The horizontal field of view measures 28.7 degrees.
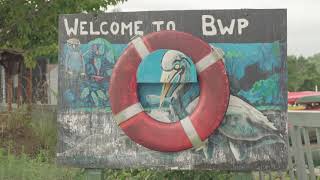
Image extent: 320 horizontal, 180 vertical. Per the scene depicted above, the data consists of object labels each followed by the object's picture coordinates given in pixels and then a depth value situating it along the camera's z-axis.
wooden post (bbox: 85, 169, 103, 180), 4.64
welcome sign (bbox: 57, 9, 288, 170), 4.33
